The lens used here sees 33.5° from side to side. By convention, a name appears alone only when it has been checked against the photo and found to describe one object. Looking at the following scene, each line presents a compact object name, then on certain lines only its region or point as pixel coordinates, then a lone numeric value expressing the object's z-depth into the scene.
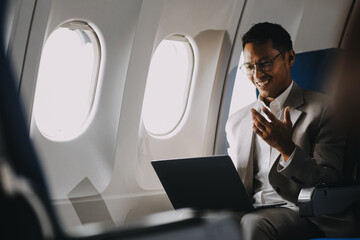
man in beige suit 3.02
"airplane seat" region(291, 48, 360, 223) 2.89
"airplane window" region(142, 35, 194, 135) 4.91
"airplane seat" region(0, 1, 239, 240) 0.76
